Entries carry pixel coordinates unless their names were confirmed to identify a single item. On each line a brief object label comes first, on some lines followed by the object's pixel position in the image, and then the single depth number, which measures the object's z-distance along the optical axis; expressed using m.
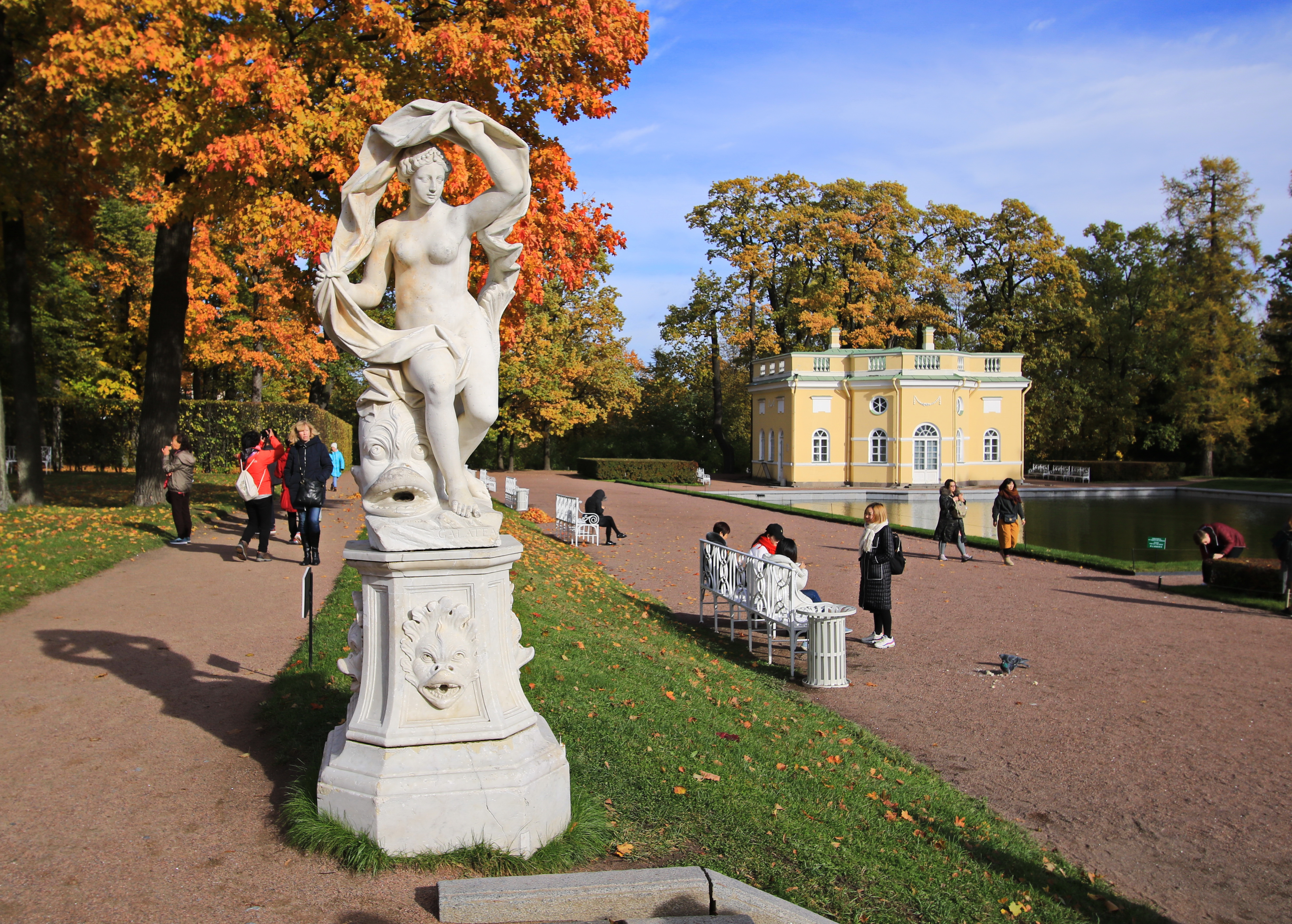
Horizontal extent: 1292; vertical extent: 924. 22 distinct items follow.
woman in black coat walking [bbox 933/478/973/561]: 15.40
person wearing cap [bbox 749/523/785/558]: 10.05
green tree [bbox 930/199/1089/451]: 44.16
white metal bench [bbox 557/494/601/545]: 16.64
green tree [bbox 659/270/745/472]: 45.41
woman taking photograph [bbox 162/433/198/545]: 11.12
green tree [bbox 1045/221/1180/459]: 46.25
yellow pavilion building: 37.84
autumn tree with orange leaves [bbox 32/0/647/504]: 10.69
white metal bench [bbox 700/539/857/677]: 8.73
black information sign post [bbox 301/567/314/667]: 5.28
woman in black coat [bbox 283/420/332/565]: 10.47
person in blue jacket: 18.97
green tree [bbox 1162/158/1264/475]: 42.69
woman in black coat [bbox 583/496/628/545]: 17.12
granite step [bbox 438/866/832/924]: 3.20
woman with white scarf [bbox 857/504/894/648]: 9.30
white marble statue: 4.06
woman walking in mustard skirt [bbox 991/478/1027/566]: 15.30
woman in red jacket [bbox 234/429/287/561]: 10.58
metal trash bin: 7.94
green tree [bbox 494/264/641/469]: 37.06
